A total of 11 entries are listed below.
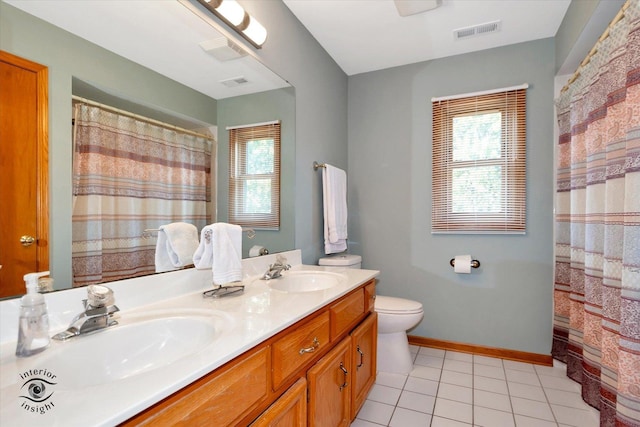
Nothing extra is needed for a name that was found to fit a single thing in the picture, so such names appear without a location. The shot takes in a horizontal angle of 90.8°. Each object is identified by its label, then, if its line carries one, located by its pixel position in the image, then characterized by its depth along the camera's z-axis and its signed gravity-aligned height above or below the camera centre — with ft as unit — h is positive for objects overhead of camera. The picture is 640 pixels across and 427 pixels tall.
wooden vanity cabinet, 2.23 -1.67
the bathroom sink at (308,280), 5.60 -1.26
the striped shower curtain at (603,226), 3.96 -0.27
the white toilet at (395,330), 7.02 -2.72
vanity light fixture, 4.59 +3.00
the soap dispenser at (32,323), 2.32 -0.84
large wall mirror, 2.91 +1.66
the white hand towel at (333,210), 7.64 +0.02
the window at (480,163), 7.73 +1.20
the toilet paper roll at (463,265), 7.91 -1.38
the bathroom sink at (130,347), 2.41 -1.18
